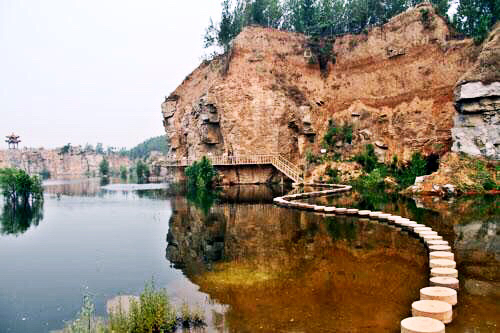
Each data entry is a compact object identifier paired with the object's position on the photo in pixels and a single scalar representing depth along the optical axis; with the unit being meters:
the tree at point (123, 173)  86.21
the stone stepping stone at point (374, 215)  17.51
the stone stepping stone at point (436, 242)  11.98
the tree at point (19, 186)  30.83
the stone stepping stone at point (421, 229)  13.97
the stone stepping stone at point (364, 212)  17.98
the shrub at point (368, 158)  33.69
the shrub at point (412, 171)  30.28
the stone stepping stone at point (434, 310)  6.94
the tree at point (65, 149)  112.56
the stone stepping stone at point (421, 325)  6.18
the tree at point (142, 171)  69.06
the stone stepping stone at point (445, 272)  8.98
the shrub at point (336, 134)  37.16
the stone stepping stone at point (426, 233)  13.29
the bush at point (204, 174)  36.81
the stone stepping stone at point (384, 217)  16.93
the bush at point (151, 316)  7.16
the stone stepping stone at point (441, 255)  10.35
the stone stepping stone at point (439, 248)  11.27
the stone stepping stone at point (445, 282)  8.54
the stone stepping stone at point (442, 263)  9.59
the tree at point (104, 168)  91.80
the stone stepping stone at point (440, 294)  7.62
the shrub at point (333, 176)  33.50
